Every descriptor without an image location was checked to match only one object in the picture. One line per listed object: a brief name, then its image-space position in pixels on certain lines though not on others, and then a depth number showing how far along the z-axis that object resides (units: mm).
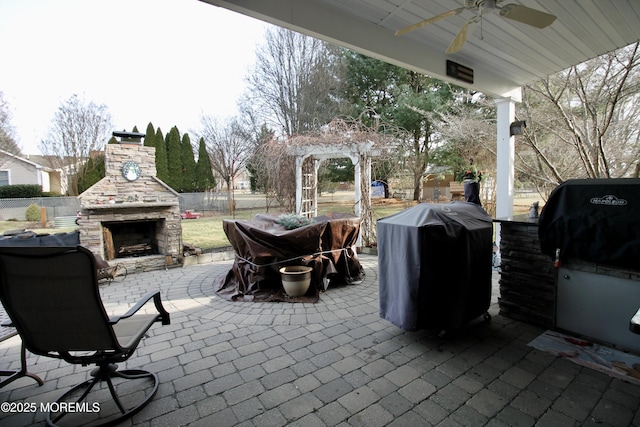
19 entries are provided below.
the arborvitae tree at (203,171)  14062
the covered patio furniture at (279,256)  4223
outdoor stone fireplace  5371
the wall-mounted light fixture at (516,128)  4846
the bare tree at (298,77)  12680
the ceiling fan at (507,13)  2314
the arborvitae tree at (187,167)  13742
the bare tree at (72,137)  11289
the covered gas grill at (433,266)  2646
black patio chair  1738
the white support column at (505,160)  4992
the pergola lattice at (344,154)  6398
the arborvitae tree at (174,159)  13328
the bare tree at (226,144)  13711
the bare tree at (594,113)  5480
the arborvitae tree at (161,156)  12714
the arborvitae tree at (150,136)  12711
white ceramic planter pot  4062
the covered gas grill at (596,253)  2486
